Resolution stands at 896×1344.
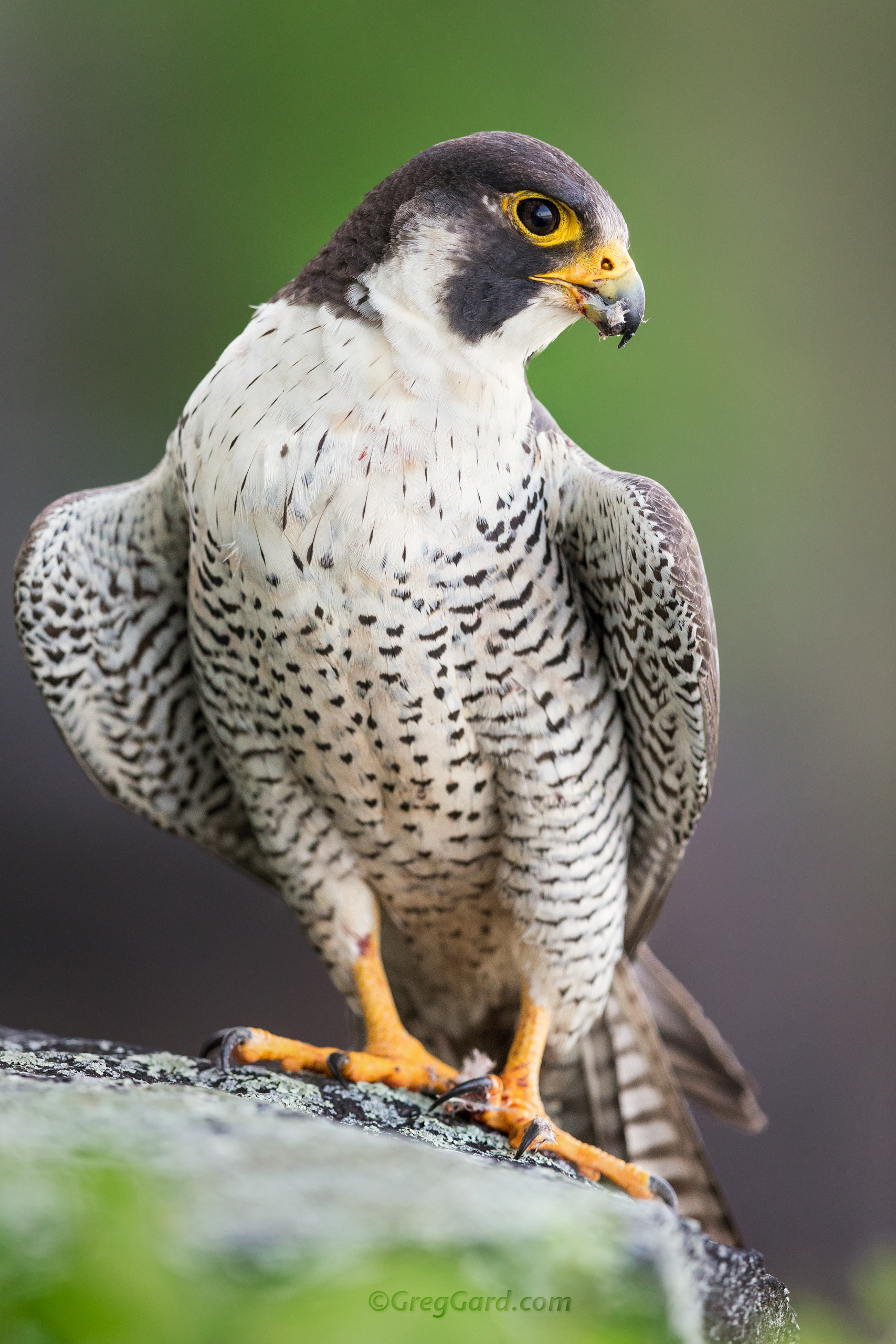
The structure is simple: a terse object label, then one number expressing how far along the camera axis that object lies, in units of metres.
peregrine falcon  5.80
